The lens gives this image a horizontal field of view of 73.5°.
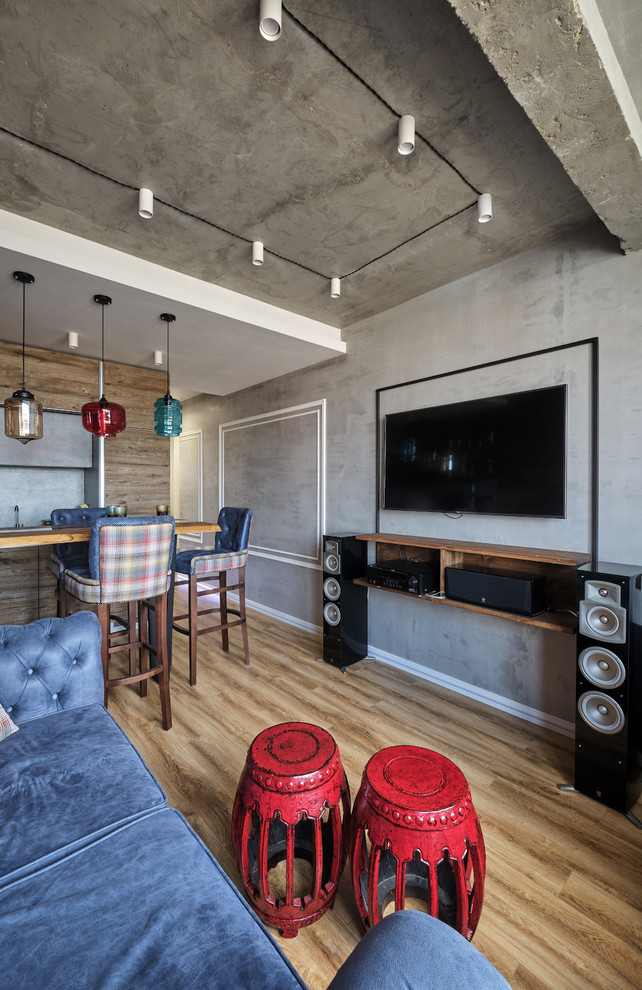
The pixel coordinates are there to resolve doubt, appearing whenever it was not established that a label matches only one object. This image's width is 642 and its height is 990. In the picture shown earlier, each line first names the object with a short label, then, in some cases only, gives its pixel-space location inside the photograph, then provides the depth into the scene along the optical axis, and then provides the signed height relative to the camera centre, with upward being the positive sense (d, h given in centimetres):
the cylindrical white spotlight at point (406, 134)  164 +138
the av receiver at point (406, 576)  277 -56
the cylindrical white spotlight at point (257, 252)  245 +137
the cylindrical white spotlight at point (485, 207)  207 +138
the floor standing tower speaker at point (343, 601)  328 -85
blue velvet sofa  69 -84
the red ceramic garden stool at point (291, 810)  123 -93
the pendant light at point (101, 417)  284 +49
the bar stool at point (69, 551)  285 -44
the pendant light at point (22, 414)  240 +43
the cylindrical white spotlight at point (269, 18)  124 +138
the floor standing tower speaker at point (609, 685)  182 -84
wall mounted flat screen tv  242 +23
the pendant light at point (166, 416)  311 +55
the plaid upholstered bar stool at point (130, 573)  221 -44
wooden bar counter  341 -77
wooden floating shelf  221 -44
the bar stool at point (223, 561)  297 -50
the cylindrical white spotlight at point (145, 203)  203 +137
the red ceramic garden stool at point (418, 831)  112 -91
